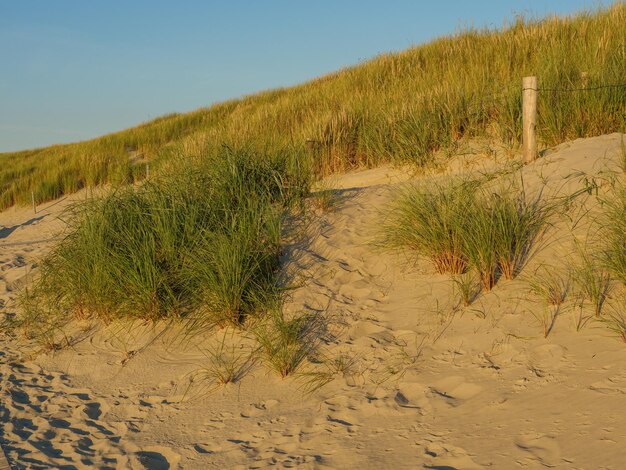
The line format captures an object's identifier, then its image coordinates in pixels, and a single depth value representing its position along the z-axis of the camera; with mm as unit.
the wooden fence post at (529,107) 5902
